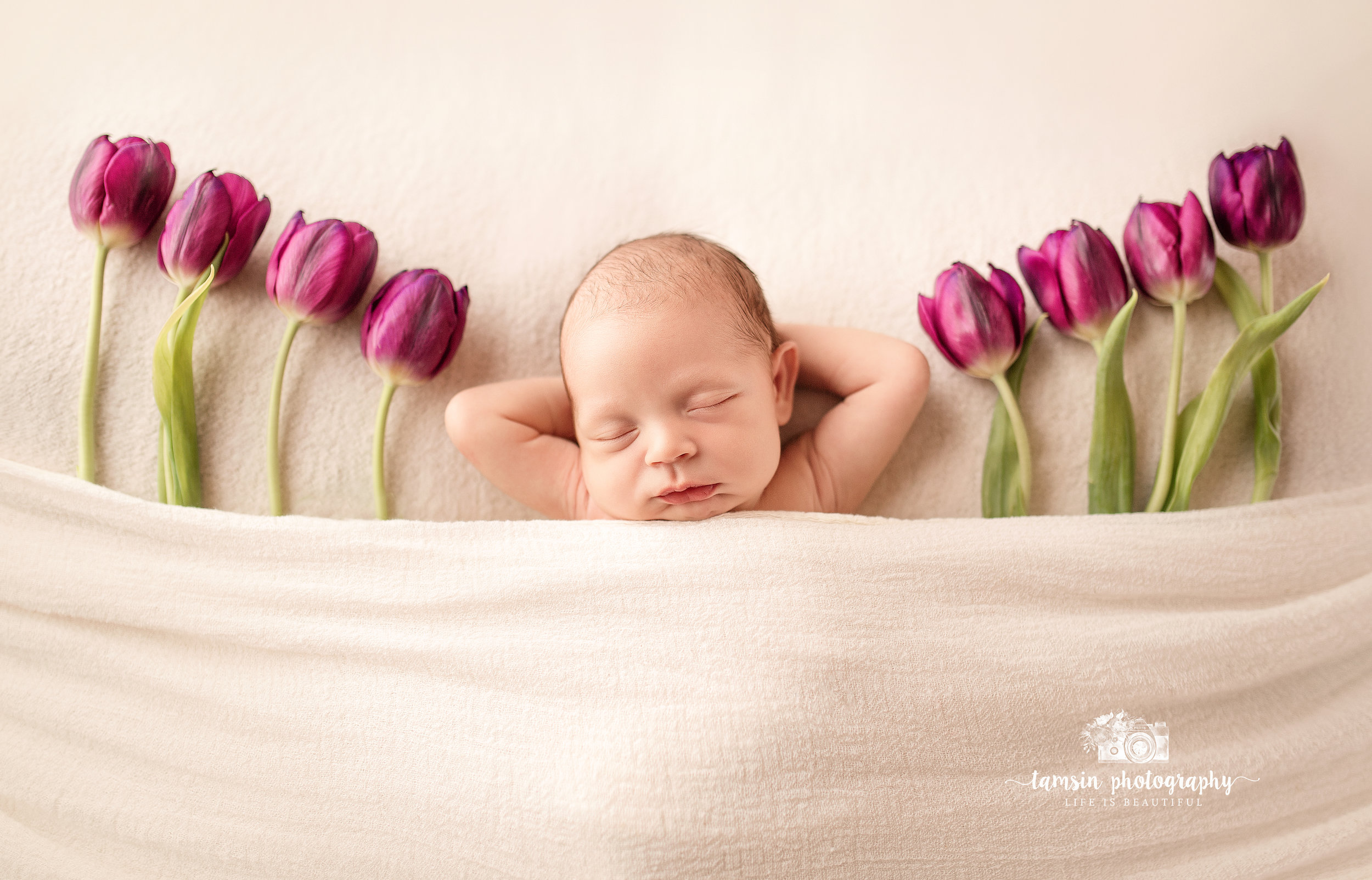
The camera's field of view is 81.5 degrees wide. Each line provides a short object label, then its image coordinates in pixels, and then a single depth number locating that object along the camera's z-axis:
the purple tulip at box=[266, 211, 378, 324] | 0.90
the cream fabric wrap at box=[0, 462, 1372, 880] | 0.71
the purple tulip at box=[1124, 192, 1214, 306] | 0.91
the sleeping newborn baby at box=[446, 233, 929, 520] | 0.82
